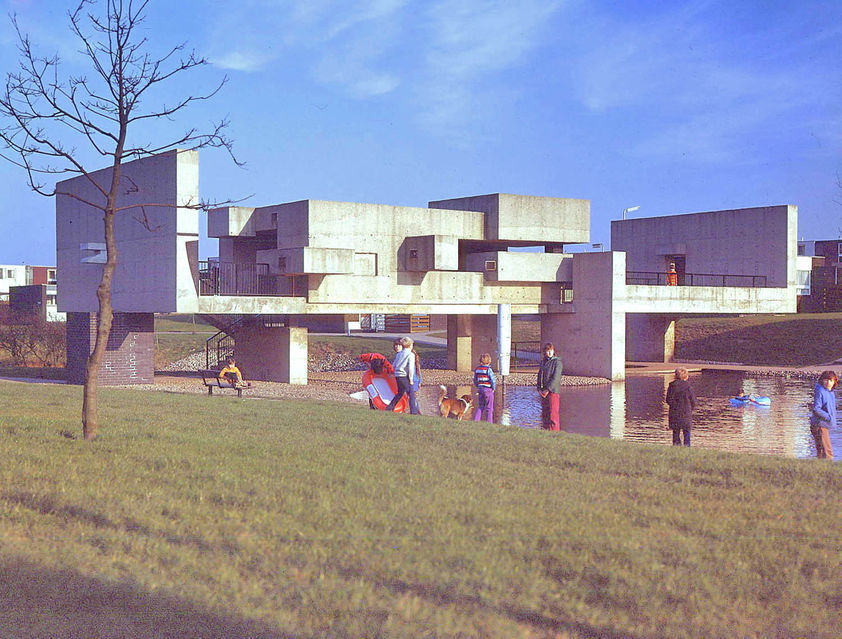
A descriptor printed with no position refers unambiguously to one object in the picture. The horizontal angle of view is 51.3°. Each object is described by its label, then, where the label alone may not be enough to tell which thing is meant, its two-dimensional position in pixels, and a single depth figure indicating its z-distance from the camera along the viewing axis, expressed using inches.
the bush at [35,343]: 1616.6
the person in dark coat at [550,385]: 669.3
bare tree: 477.4
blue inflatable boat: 1069.8
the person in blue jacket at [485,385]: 720.3
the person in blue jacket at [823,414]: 569.3
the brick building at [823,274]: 2556.6
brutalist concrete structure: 1139.9
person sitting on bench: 963.0
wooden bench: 926.4
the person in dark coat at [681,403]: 597.0
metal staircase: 1387.8
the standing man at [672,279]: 1949.1
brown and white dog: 818.8
